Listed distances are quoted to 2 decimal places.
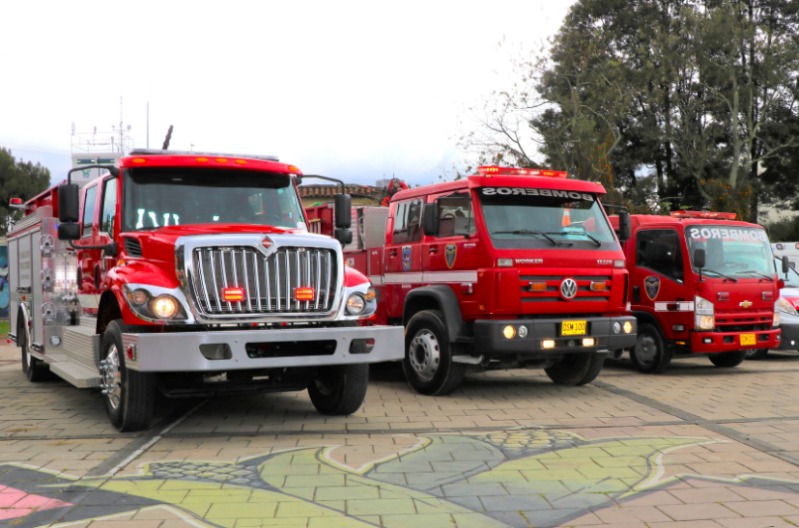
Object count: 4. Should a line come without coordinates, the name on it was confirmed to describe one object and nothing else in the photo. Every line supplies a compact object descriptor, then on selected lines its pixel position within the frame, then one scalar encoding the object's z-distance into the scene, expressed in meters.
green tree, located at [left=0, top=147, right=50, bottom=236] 44.12
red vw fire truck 9.41
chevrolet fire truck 11.82
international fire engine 7.16
